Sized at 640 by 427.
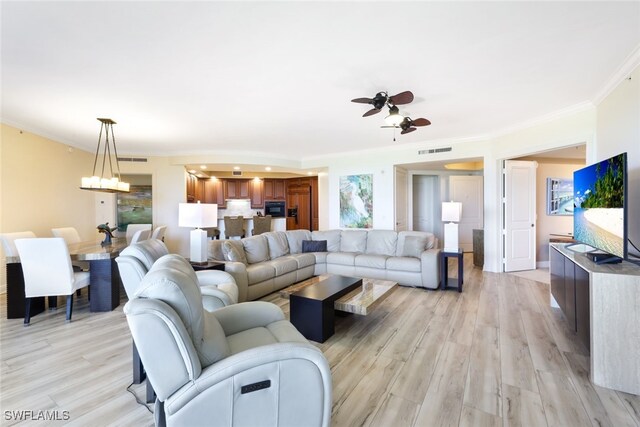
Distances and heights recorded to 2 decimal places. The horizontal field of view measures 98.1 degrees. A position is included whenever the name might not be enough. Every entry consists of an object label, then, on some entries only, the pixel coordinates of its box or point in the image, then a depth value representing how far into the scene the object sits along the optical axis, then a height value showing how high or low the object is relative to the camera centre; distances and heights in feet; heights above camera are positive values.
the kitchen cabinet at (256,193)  30.66 +2.04
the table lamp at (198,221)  11.89 -0.41
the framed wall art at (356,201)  22.04 +0.79
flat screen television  7.00 +0.09
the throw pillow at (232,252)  13.16 -1.97
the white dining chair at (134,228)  19.20 -1.13
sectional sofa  13.24 -2.62
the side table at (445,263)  14.44 -2.76
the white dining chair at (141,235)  14.84 -1.31
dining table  10.71 -2.78
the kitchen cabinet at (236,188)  30.25 +2.51
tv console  6.36 -2.72
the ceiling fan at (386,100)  9.35 +3.87
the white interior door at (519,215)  17.11 -0.32
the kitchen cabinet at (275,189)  31.09 +2.50
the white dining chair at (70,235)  14.37 -1.27
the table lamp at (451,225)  14.97 -0.80
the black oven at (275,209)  31.09 +0.26
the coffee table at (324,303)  8.96 -3.09
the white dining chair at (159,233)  17.08 -1.34
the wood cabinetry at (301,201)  30.83 +1.15
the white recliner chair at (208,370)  3.83 -2.34
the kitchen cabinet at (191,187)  24.29 +2.26
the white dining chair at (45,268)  10.07 -2.07
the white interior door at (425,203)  26.13 +0.70
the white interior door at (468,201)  24.62 +0.83
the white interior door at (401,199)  21.86 +0.98
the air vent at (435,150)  18.63 +4.11
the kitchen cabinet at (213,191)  29.71 +2.21
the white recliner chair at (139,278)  6.85 -1.77
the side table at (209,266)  11.61 -2.30
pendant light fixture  13.06 +1.44
